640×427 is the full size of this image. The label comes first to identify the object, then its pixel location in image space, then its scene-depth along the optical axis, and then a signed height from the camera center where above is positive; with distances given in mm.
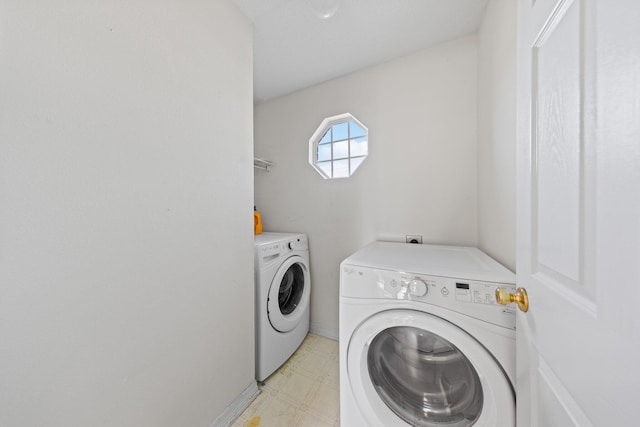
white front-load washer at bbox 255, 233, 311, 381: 1396 -671
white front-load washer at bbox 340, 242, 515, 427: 706 -533
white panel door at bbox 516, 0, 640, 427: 280 -7
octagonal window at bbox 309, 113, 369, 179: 1884 +617
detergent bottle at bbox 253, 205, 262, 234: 1980 -109
